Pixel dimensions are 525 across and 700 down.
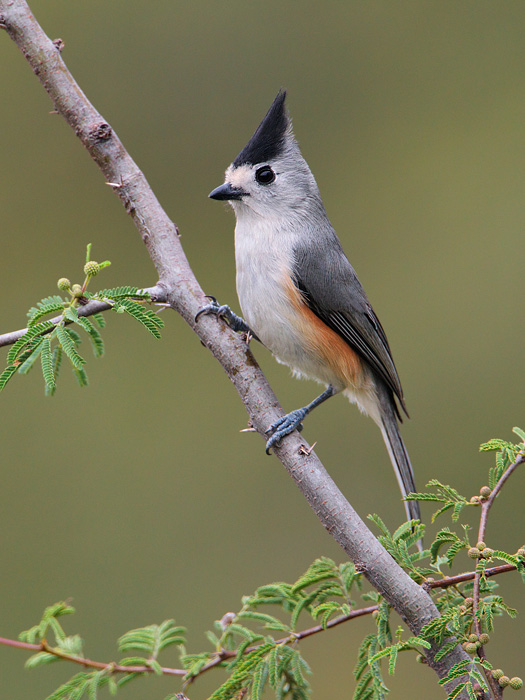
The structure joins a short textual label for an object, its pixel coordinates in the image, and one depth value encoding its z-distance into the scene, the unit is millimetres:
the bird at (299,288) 3741
